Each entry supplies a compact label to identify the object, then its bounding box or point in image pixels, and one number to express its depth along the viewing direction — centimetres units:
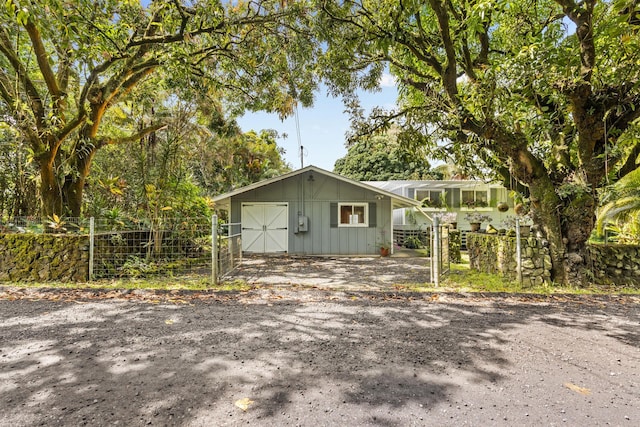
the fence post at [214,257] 650
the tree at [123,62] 662
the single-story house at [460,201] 1606
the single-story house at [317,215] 1288
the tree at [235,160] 1964
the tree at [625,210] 840
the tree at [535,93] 560
